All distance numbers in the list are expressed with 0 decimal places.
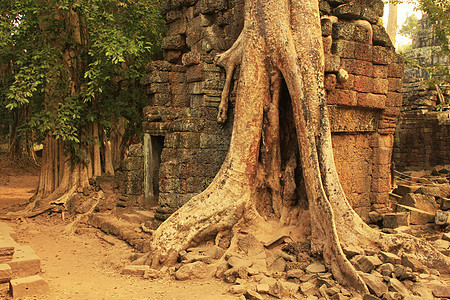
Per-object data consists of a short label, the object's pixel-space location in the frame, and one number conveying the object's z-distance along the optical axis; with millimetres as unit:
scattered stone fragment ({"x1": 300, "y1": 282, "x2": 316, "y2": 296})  3949
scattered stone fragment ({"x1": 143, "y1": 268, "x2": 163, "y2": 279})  4520
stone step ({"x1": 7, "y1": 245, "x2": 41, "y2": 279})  4375
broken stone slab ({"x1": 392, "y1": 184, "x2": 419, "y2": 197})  6852
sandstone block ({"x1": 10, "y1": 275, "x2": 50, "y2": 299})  3967
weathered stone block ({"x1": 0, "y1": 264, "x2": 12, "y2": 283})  4102
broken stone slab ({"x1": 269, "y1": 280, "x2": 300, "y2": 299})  3938
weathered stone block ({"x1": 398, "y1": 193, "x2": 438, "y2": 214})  6309
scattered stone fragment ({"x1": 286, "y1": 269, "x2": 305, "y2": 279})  4238
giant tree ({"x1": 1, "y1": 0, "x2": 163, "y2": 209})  7102
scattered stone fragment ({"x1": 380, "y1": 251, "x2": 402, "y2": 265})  4109
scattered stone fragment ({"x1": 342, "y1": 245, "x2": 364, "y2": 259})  4234
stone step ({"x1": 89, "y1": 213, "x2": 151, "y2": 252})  5859
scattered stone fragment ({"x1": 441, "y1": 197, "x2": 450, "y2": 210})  6137
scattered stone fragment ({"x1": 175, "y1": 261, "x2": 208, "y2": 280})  4457
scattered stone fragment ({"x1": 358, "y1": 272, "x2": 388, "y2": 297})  3779
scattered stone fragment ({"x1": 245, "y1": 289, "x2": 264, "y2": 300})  3843
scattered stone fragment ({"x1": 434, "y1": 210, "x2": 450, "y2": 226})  5496
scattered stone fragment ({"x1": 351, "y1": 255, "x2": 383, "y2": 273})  4007
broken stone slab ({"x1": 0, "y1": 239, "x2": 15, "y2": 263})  4375
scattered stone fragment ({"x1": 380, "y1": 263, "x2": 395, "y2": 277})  3985
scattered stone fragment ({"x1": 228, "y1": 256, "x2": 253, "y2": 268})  4455
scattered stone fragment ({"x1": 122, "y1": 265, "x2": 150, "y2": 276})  4633
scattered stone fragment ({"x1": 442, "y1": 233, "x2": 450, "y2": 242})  4898
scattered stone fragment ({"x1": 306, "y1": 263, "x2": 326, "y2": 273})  4270
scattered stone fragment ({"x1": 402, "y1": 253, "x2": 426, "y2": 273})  4094
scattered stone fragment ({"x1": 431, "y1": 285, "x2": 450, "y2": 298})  3740
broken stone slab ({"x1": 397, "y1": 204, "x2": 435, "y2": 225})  5868
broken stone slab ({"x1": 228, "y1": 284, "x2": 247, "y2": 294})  4020
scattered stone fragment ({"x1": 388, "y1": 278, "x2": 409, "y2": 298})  3759
